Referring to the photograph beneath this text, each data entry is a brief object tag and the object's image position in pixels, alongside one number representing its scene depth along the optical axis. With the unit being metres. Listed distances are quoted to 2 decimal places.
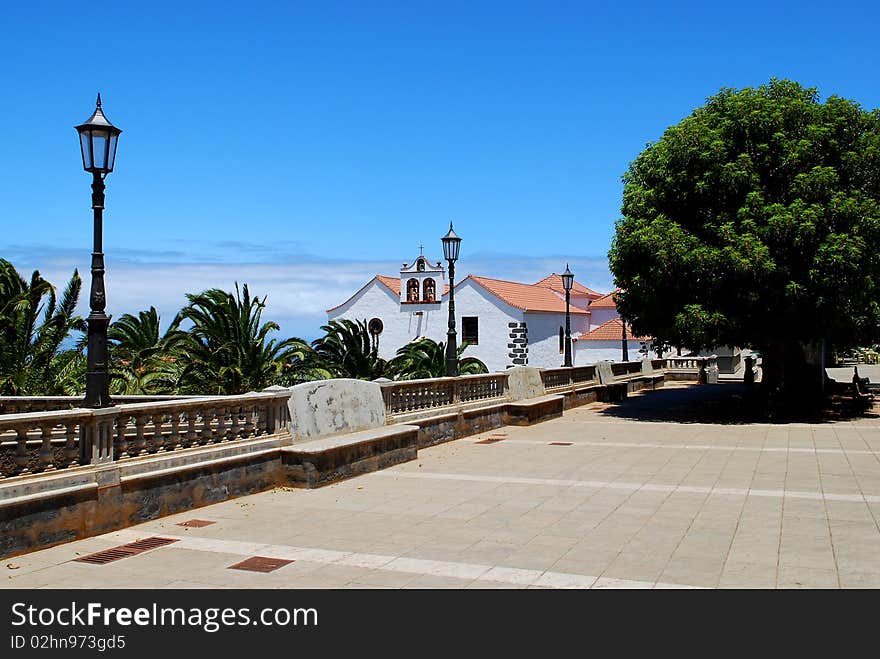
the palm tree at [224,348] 20.94
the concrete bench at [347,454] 10.97
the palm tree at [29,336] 17.61
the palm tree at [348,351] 25.94
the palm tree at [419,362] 28.31
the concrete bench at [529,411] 19.70
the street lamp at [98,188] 9.15
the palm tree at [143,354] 19.47
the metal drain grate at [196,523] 8.72
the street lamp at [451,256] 18.31
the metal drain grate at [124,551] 7.30
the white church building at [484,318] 55.22
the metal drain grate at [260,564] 7.01
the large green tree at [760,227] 19.25
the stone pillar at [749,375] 29.73
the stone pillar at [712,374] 39.75
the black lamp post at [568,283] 27.70
